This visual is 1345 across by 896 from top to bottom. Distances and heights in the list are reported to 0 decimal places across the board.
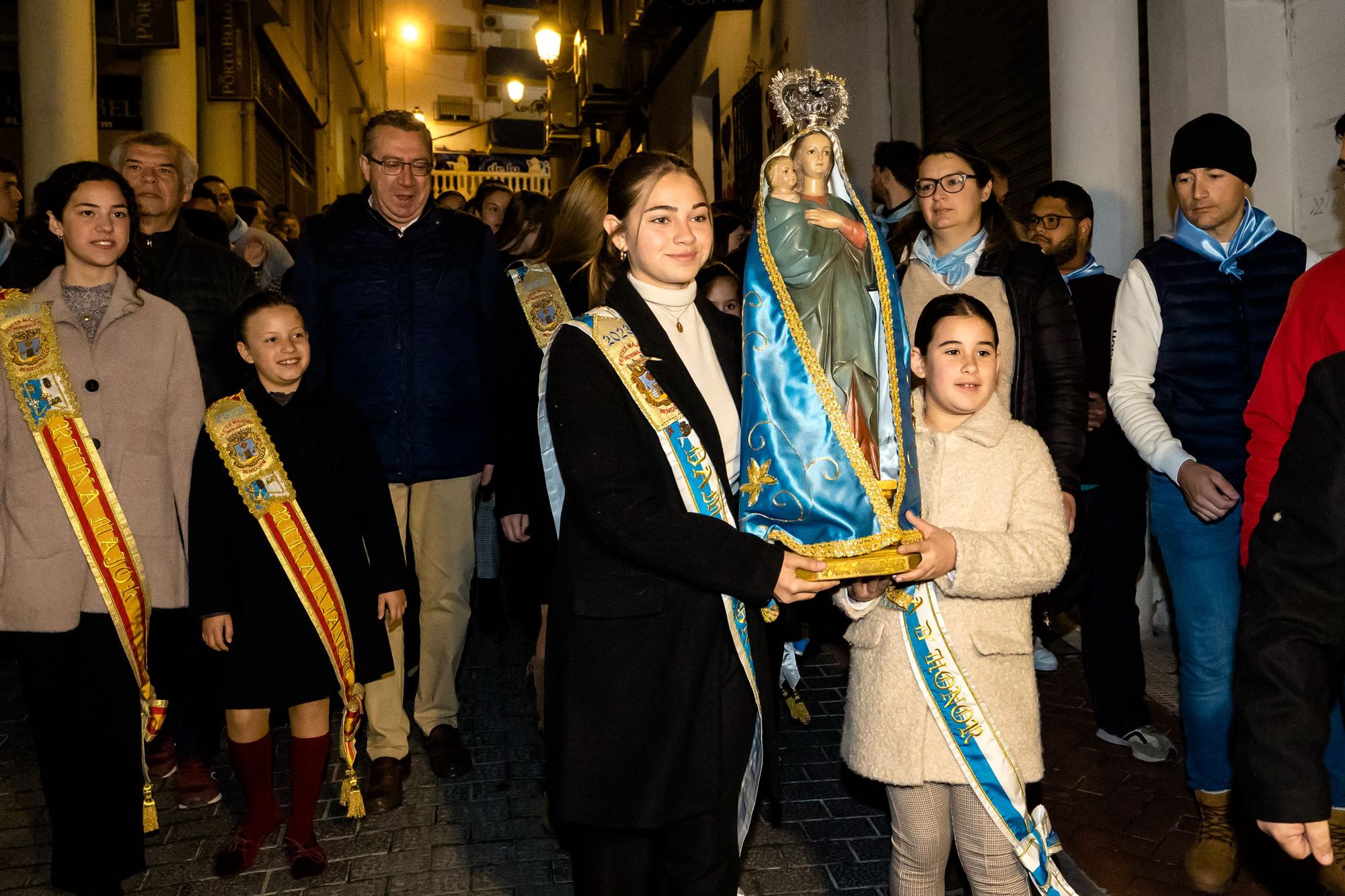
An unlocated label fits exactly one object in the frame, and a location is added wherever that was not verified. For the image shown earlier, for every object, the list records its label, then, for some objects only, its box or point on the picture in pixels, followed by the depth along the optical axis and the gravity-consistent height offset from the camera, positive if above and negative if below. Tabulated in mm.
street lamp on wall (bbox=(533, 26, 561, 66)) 23719 +8452
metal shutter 7797 +2670
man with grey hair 4590 +702
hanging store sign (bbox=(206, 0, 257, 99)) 14234 +5085
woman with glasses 3785 +472
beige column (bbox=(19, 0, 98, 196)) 10203 +3405
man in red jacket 3000 +160
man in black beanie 3746 +133
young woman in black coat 2438 -382
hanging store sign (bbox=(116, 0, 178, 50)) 11633 +4461
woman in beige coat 3598 -236
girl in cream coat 2873 -498
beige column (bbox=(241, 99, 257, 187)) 16047 +4456
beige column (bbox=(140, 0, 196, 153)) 12820 +4243
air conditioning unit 19922 +6620
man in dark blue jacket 4574 +457
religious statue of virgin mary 2568 +170
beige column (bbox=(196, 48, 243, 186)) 15023 +4238
